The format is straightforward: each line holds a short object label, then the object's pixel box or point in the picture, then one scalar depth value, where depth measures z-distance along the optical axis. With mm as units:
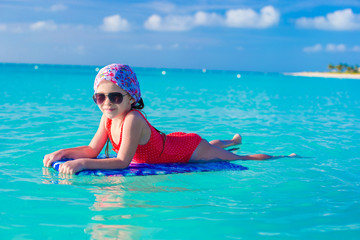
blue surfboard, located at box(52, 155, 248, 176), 4293
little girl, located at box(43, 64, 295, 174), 4270
